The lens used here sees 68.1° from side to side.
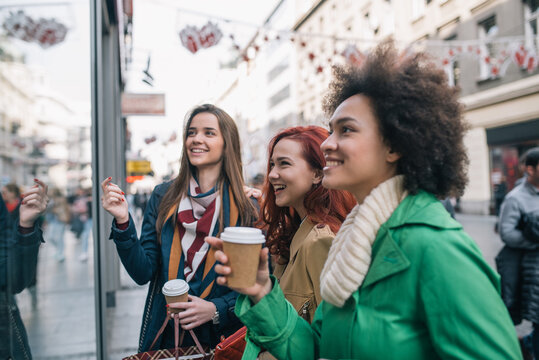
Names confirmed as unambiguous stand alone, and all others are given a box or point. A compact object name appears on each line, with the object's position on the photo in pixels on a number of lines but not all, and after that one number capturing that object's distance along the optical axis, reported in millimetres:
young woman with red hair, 1780
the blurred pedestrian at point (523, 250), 3371
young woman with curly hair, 1011
